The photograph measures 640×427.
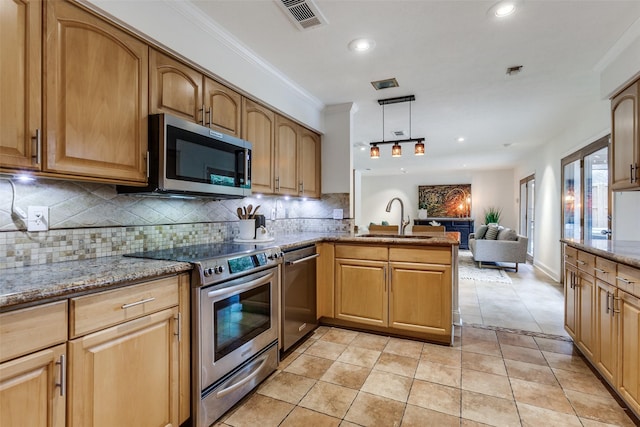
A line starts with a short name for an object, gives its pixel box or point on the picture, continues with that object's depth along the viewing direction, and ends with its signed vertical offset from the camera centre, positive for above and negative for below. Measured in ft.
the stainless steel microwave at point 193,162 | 5.66 +1.09
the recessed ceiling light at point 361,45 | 7.45 +4.18
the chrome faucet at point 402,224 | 11.42 -0.40
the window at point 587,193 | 11.93 +0.88
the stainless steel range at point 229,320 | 5.15 -2.07
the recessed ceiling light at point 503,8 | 6.03 +4.13
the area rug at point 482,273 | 16.75 -3.55
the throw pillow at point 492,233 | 19.83 -1.27
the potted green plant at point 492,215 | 27.81 -0.15
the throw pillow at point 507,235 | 19.09 -1.35
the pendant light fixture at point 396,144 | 11.11 +2.69
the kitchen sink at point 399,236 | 10.53 -0.80
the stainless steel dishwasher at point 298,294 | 7.85 -2.24
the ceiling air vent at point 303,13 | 6.09 +4.17
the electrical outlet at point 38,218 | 4.88 -0.07
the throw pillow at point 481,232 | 20.68 -1.27
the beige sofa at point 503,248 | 18.56 -2.16
